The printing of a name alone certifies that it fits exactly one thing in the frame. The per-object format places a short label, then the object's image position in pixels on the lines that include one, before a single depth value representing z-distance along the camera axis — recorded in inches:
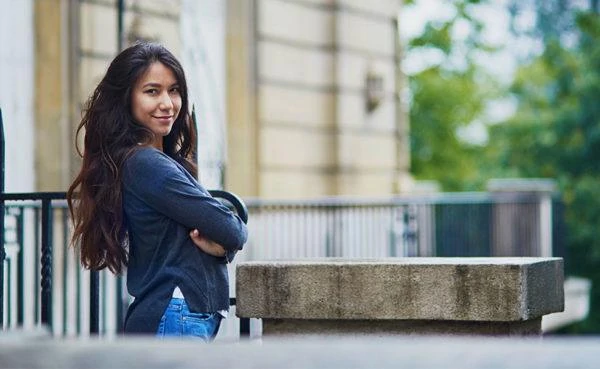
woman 205.5
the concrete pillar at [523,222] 745.0
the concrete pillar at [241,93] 641.0
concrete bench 231.5
